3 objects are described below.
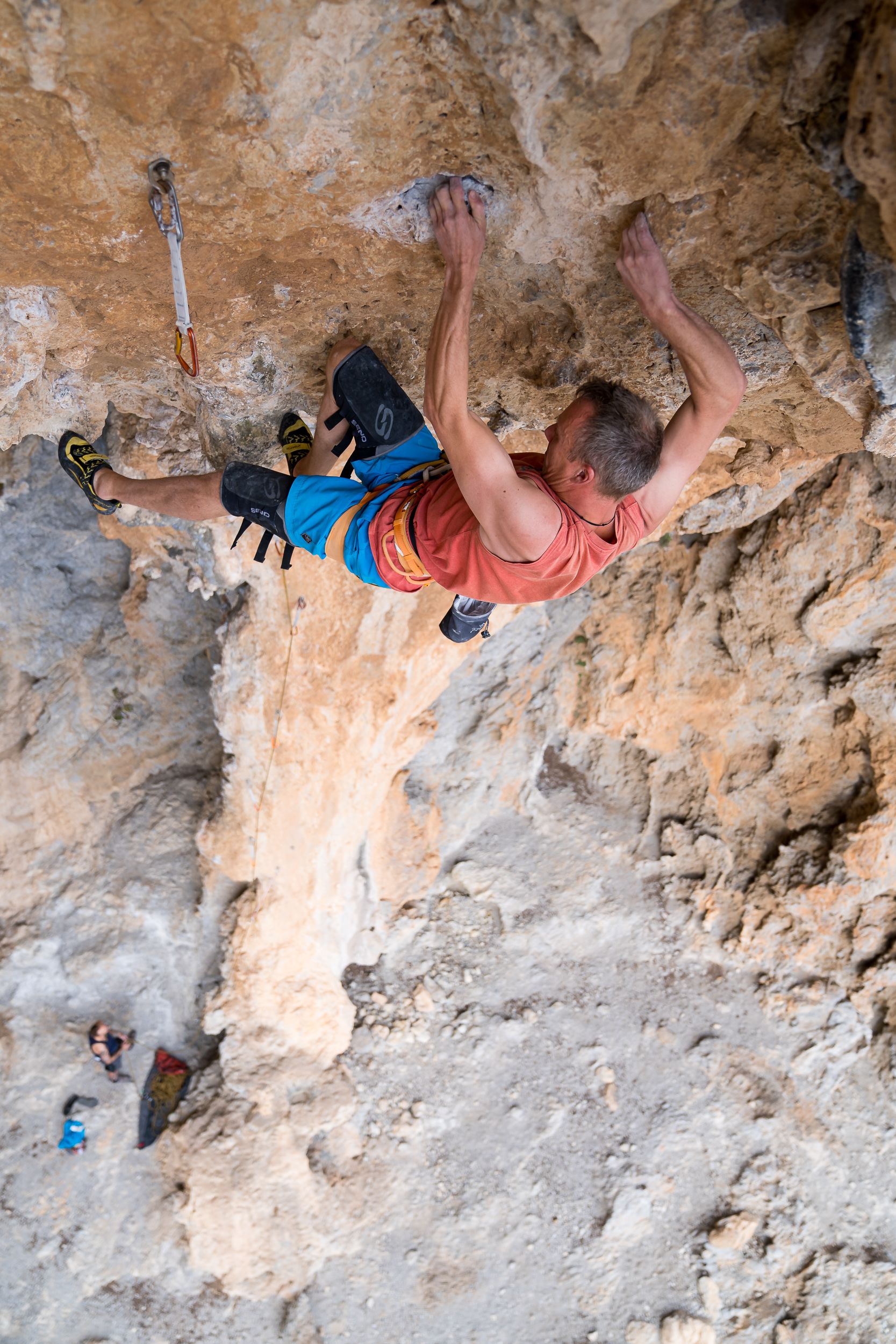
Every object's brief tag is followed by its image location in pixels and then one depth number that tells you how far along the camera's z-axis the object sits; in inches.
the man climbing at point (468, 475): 93.4
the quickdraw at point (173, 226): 89.7
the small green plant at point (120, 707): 214.1
